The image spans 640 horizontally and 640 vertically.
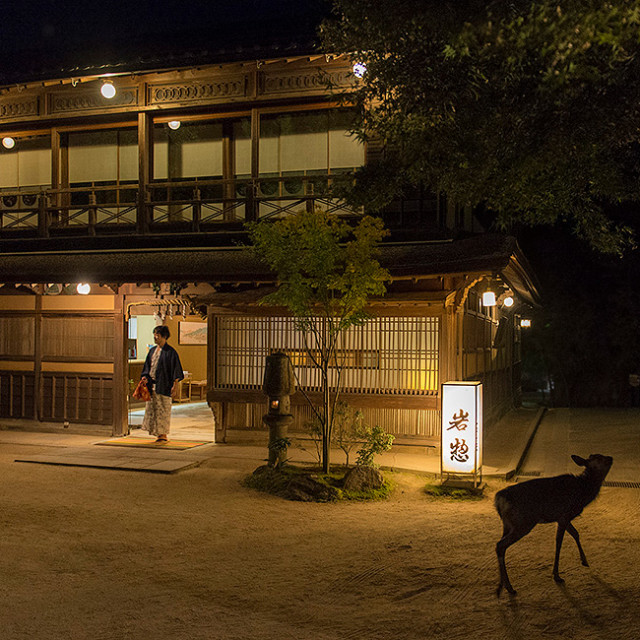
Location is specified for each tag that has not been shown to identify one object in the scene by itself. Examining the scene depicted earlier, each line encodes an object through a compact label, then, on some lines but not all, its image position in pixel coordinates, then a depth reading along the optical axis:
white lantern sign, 9.41
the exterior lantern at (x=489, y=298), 13.34
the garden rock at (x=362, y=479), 9.34
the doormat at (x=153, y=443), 12.92
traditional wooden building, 12.27
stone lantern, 10.45
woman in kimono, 13.32
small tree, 9.17
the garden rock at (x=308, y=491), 9.08
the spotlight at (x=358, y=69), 10.37
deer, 5.75
